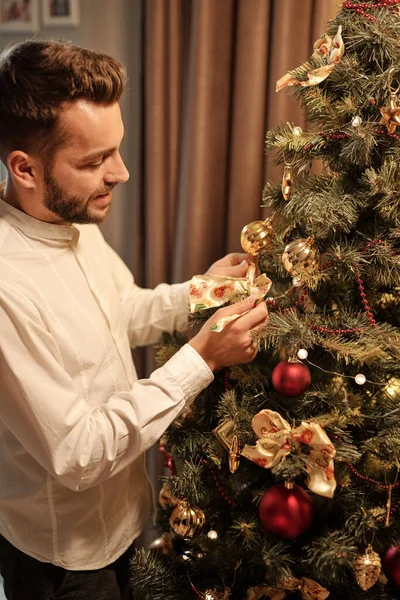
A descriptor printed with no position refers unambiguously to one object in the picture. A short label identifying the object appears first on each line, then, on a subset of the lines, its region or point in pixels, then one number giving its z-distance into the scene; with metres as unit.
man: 1.06
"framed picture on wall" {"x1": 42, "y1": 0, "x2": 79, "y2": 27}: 1.74
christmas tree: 0.96
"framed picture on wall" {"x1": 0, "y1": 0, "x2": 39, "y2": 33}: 1.79
